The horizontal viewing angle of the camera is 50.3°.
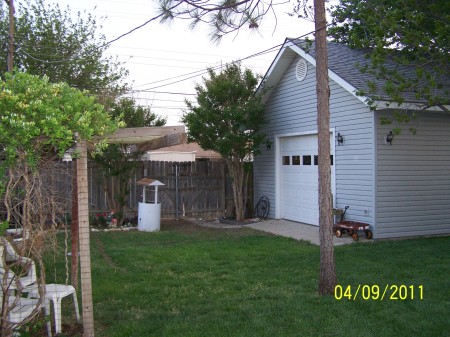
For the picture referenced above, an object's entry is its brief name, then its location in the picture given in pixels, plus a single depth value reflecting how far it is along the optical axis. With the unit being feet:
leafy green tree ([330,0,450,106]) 24.53
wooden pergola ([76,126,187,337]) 14.88
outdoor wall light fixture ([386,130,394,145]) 32.78
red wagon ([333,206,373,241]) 32.45
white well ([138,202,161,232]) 40.04
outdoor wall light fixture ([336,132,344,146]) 35.45
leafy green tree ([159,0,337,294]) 19.20
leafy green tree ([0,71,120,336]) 12.39
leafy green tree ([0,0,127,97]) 55.16
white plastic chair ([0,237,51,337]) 13.41
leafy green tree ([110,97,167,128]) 41.42
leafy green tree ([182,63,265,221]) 41.37
